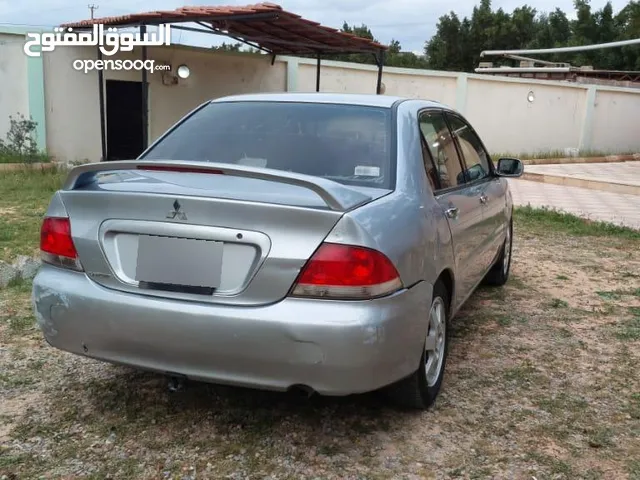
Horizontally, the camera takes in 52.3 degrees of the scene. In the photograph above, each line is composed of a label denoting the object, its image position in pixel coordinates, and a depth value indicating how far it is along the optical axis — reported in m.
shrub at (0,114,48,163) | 11.45
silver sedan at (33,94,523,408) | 2.45
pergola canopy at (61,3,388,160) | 10.48
